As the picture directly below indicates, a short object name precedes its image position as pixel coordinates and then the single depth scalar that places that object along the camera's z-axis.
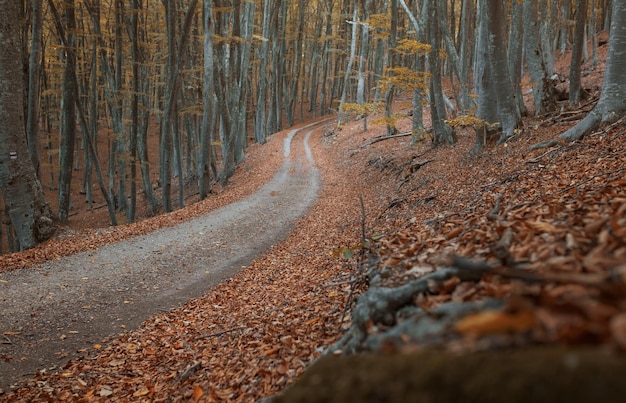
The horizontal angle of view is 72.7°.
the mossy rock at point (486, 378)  1.14
